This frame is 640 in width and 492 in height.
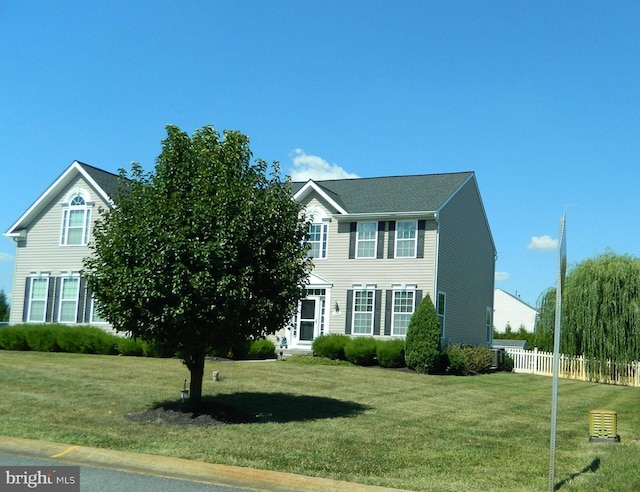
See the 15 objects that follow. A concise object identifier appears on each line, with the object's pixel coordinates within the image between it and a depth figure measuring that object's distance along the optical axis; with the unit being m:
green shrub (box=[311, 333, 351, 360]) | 25.92
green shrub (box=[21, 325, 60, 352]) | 27.30
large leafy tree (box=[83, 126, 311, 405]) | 11.46
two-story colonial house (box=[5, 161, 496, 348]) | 27.28
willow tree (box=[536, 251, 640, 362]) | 27.55
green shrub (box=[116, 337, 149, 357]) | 25.98
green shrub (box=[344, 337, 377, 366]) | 25.12
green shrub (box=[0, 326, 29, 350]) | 27.89
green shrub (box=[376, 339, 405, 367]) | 24.84
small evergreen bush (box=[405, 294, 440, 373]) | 24.00
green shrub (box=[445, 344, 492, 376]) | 24.91
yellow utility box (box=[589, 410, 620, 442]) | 11.55
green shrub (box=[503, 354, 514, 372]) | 29.73
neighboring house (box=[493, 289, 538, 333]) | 70.06
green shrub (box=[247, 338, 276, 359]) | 25.69
